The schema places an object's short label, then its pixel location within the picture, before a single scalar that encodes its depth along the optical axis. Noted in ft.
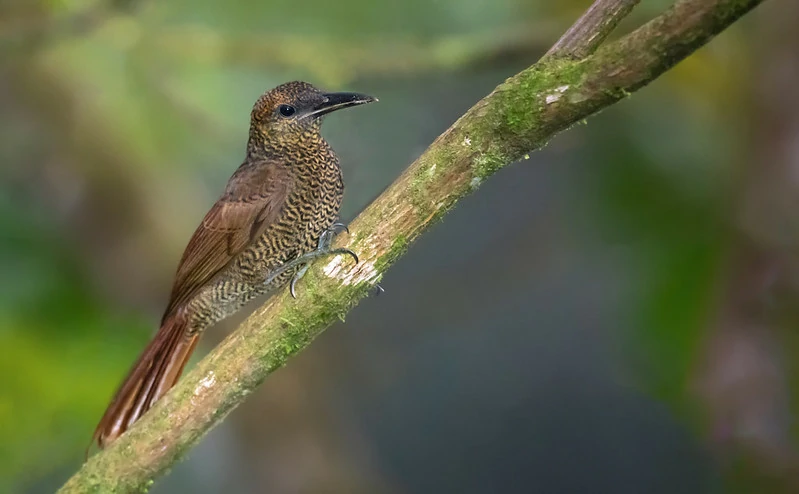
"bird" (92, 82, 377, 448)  24.79
